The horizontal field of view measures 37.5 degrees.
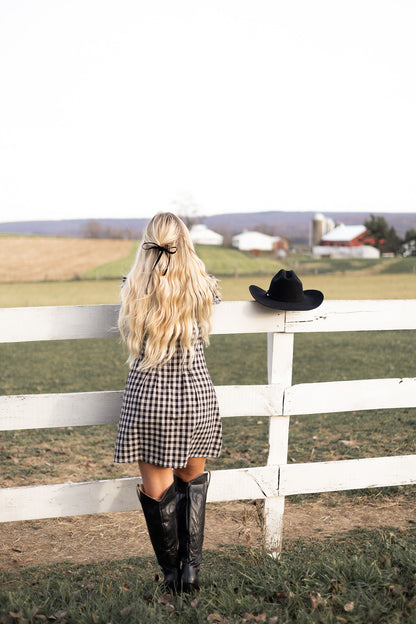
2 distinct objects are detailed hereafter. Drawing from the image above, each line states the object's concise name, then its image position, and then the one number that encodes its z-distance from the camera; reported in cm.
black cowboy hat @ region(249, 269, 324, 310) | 358
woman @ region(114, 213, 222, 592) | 314
